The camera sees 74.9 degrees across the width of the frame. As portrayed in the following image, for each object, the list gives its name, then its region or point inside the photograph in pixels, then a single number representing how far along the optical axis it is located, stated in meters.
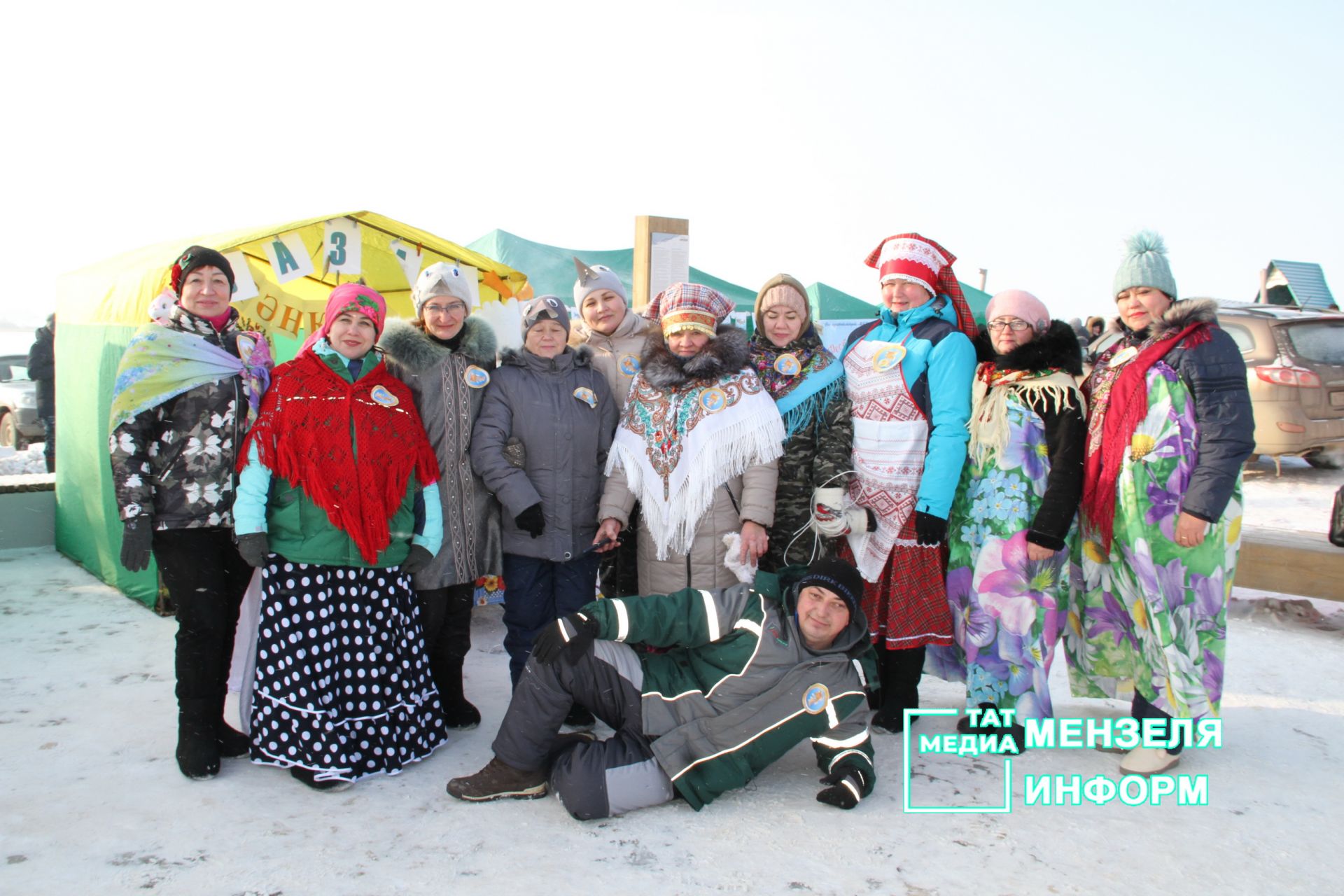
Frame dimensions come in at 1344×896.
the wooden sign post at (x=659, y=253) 5.65
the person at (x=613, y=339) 3.68
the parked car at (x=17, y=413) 11.41
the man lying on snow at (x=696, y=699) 2.73
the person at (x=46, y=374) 9.03
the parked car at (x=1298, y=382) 8.45
